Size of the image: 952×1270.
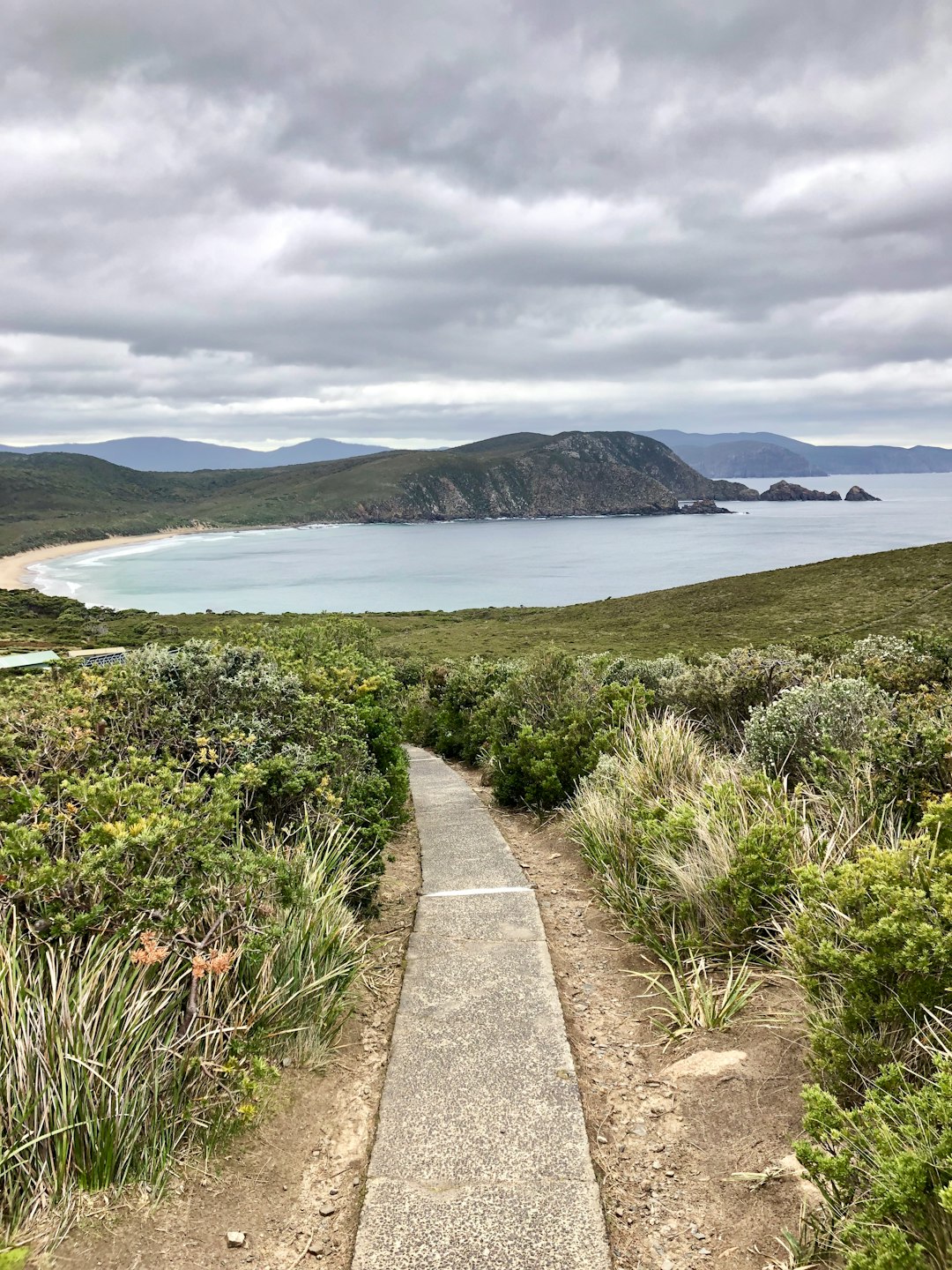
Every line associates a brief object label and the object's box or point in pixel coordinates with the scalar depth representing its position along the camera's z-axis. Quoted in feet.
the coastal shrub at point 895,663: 24.81
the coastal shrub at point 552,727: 25.16
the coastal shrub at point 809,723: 19.22
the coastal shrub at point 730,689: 27.32
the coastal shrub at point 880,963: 9.02
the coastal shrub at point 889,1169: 6.43
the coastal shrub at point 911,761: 14.51
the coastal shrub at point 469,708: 37.83
